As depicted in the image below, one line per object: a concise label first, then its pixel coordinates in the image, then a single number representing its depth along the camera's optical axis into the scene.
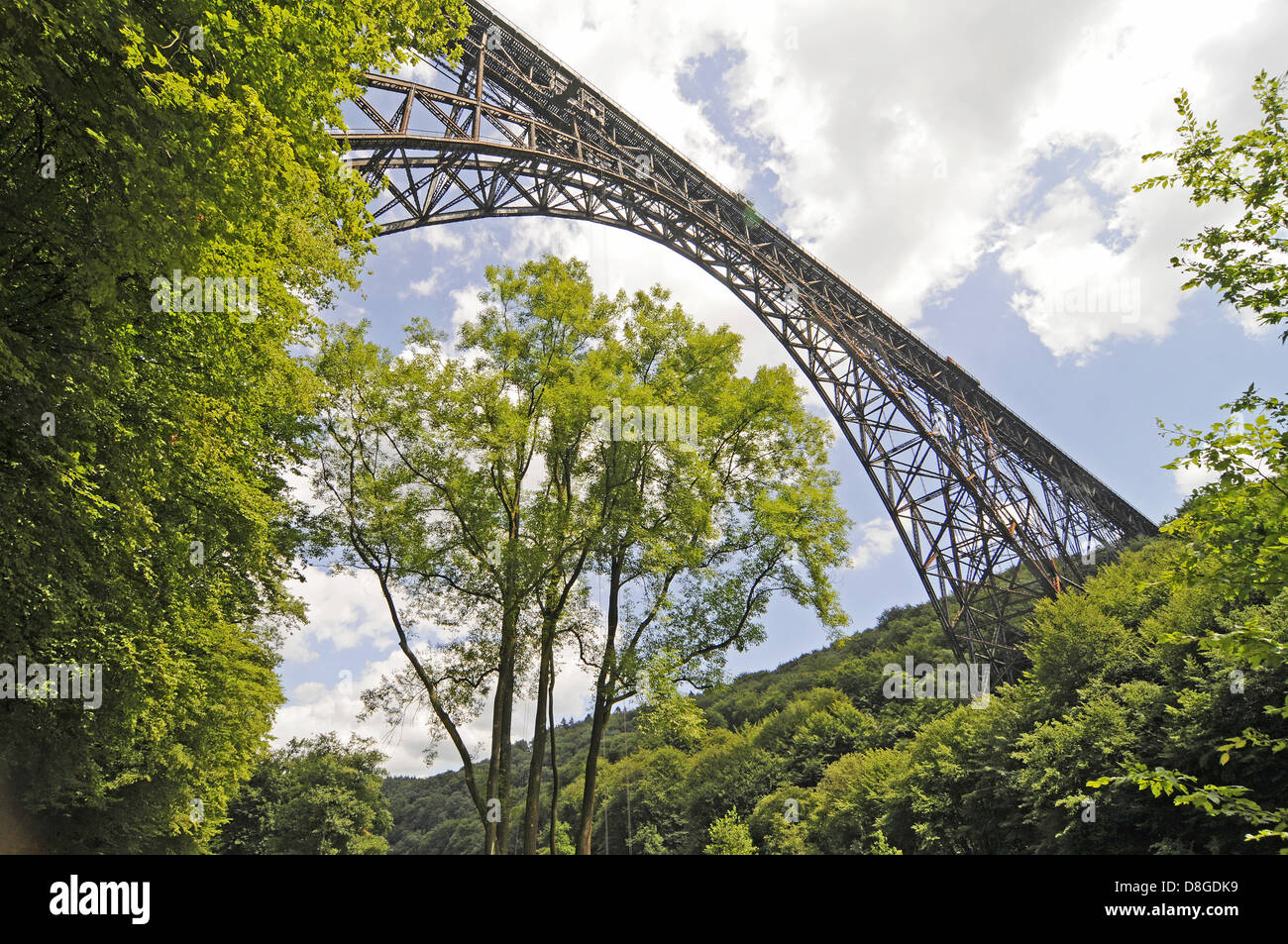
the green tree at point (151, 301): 6.18
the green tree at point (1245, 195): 7.55
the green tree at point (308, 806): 44.69
